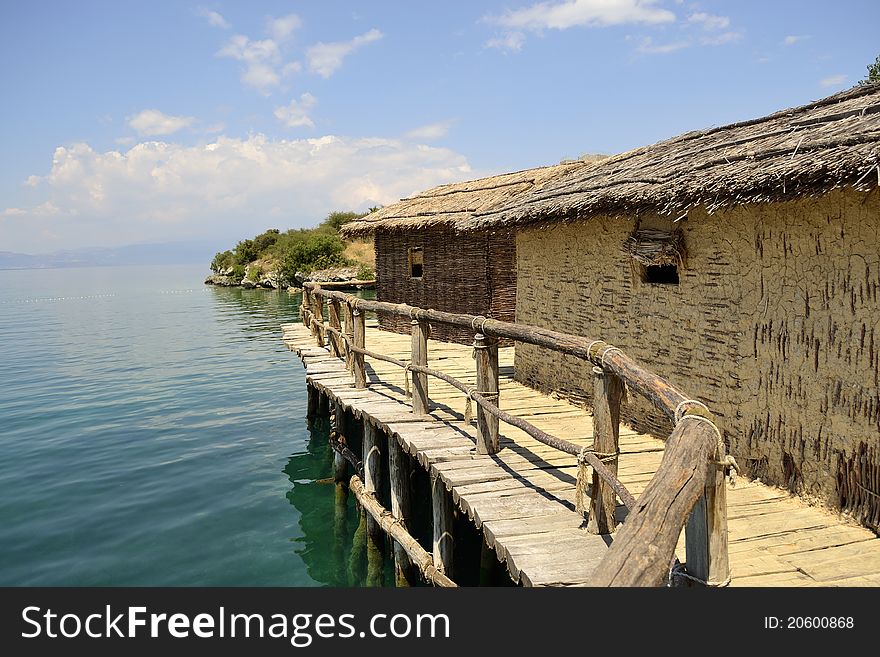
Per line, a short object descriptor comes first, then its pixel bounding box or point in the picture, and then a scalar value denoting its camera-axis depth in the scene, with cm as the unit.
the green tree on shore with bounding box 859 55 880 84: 2609
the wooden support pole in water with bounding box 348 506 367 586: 828
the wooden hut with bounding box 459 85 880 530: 463
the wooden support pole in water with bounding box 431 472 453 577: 651
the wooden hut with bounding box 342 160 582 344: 1320
